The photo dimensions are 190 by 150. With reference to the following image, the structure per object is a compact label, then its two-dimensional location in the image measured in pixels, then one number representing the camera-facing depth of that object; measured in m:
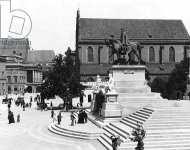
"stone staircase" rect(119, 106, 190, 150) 20.23
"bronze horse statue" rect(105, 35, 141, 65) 35.00
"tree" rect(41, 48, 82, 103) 49.70
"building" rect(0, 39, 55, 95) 114.50
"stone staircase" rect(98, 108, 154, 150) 22.38
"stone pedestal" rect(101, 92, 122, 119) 28.64
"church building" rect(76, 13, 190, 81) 86.88
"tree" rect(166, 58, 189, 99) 66.62
